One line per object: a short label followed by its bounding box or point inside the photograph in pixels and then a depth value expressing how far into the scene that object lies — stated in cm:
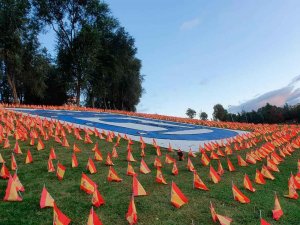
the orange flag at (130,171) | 735
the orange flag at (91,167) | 733
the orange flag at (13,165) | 714
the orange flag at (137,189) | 599
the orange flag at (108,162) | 814
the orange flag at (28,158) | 777
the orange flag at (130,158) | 880
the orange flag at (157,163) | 826
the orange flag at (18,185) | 574
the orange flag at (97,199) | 541
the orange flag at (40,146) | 916
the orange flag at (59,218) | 446
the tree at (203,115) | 7087
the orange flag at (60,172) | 675
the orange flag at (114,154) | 912
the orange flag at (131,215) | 487
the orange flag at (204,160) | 885
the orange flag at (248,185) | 672
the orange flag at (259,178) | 741
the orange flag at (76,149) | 916
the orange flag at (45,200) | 520
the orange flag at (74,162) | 770
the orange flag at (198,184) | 664
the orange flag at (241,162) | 898
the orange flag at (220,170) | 795
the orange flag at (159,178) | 688
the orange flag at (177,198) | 561
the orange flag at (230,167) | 835
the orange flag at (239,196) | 605
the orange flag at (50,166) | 720
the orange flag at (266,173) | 784
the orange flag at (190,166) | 816
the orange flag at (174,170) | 774
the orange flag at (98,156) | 852
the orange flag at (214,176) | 718
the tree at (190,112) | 7339
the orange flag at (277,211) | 546
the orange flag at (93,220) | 423
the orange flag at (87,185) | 598
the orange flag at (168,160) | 885
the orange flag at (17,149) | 850
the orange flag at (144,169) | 768
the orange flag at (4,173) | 649
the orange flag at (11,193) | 544
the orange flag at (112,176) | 681
